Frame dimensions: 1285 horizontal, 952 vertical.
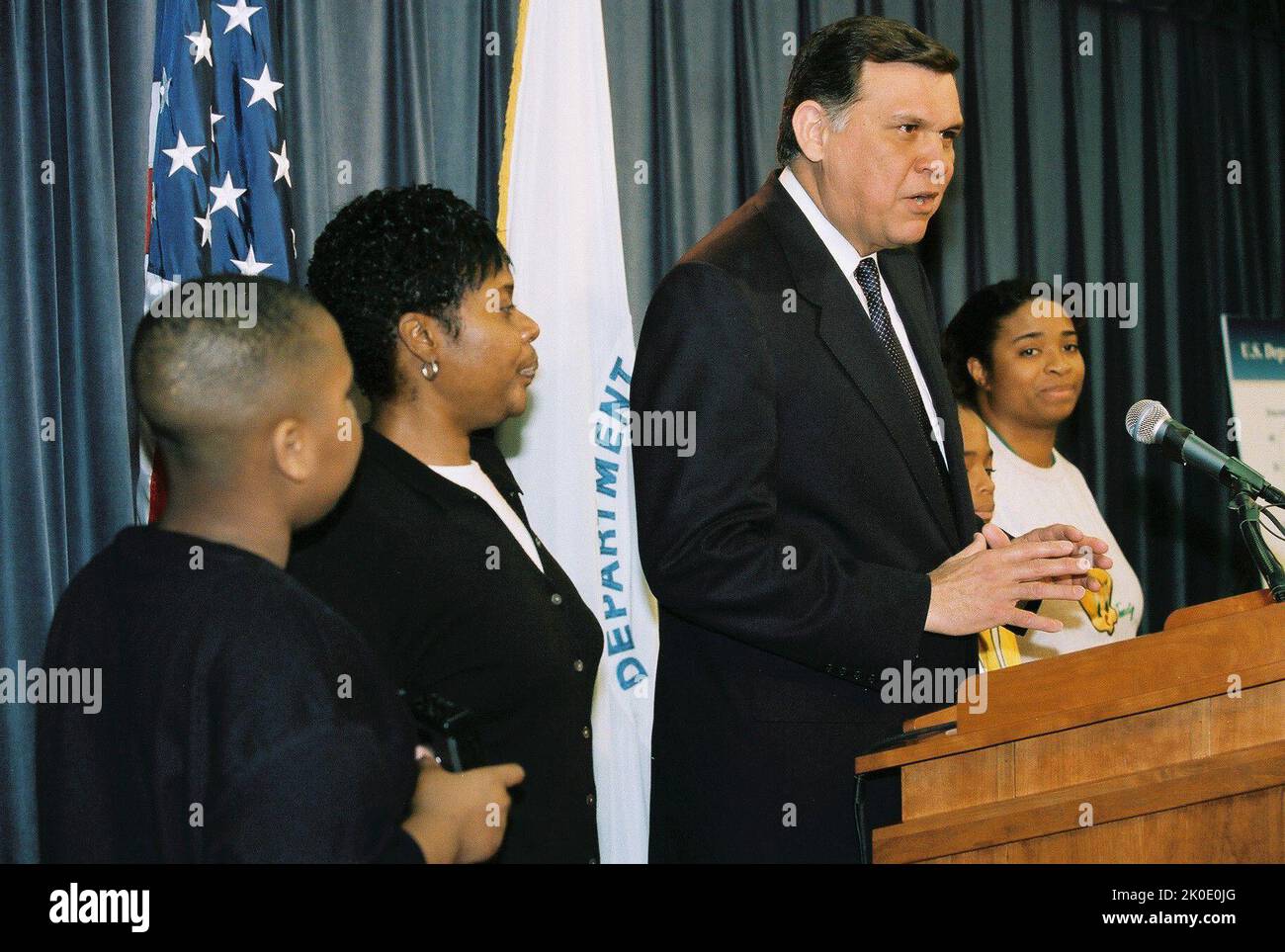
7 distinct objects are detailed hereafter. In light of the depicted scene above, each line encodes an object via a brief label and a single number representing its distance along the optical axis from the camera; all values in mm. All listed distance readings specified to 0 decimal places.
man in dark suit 2180
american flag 3033
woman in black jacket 1983
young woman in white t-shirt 4008
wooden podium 1651
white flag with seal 3664
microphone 2172
